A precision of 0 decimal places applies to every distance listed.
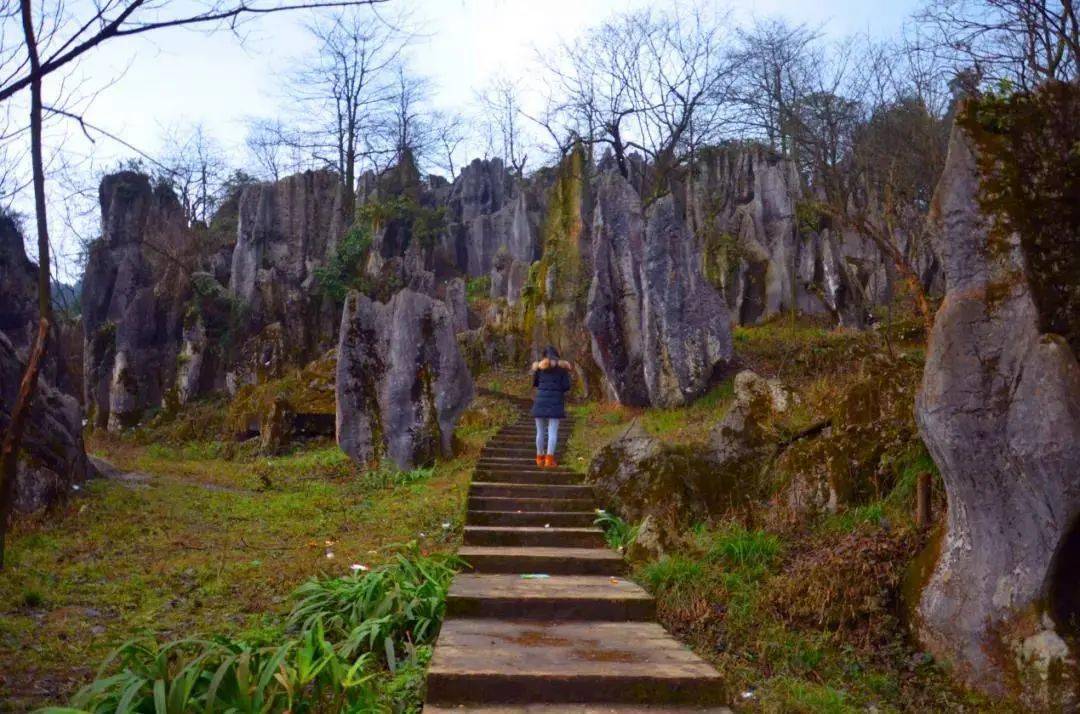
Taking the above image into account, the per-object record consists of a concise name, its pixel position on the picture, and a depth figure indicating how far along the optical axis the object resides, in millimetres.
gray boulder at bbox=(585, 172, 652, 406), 17547
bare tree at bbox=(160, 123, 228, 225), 36656
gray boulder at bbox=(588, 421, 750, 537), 8188
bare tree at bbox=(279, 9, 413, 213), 33781
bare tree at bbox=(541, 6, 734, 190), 27773
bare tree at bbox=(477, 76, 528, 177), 46375
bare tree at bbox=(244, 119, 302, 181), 37125
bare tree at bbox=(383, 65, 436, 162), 36875
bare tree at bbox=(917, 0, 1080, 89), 7883
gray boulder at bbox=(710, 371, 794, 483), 8375
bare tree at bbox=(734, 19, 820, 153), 26734
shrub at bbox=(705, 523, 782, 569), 6883
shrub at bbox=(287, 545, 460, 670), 5594
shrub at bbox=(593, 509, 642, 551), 7859
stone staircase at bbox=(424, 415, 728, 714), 4473
